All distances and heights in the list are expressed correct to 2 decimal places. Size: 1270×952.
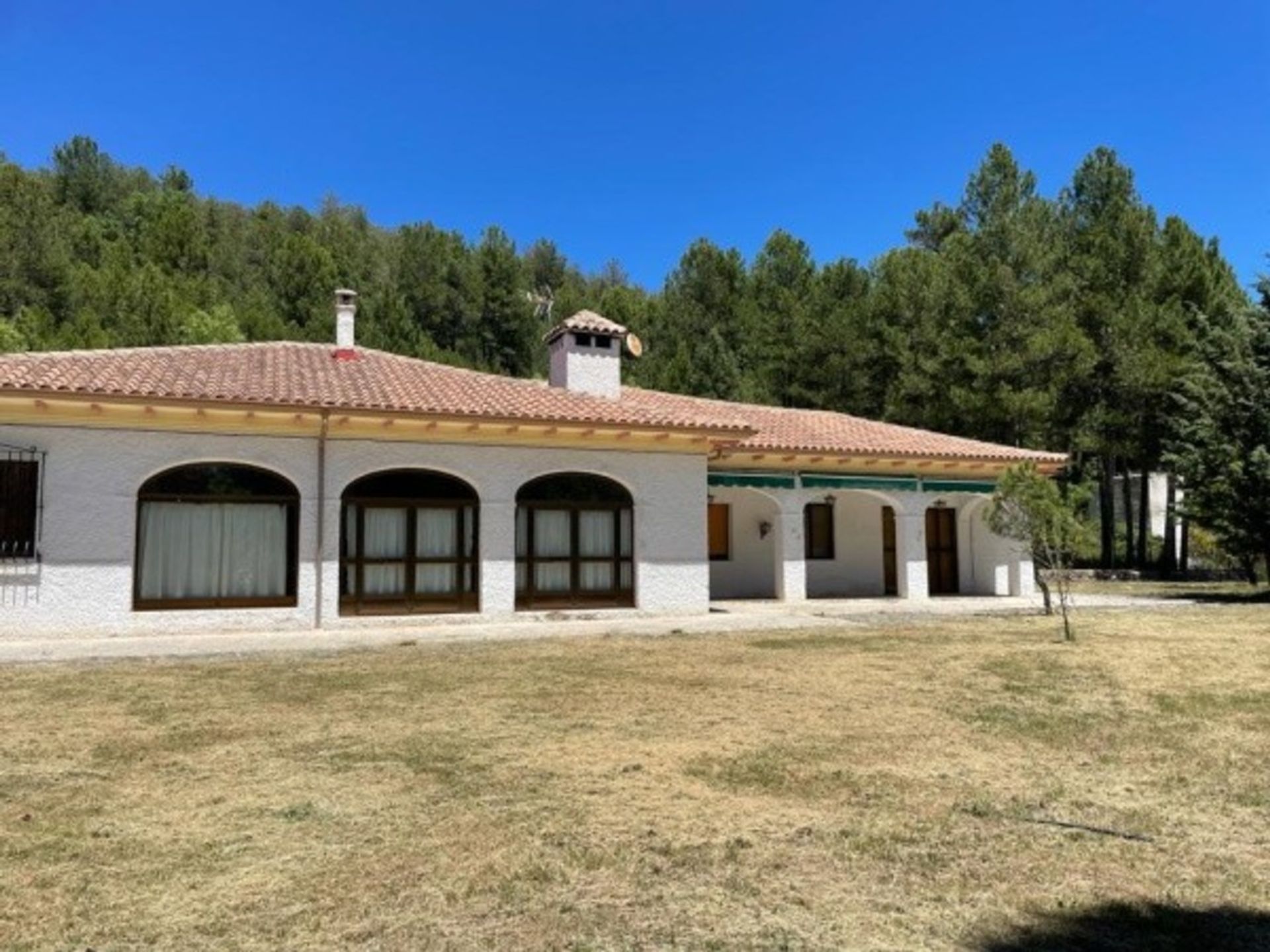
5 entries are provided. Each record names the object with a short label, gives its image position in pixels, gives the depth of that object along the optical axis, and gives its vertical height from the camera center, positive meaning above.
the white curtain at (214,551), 13.85 -0.36
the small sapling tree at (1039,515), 14.76 +0.19
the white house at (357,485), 13.15 +0.72
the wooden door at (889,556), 22.72 -0.73
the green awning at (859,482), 19.94 +0.99
